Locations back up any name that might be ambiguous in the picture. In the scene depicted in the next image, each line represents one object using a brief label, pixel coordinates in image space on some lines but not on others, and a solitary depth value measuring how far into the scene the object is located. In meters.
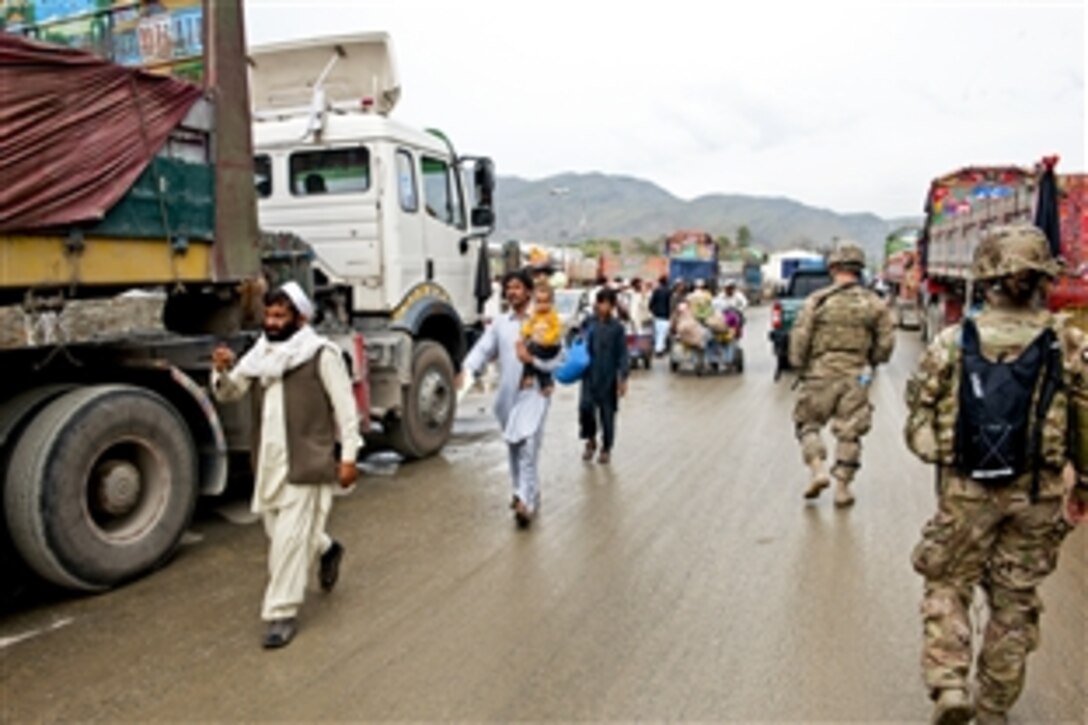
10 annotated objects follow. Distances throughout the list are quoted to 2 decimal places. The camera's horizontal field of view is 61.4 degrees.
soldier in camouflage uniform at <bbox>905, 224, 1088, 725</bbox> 2.90
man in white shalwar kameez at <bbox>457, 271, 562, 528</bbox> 5.77
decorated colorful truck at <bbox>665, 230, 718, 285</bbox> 34.38
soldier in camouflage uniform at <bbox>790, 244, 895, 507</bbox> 6.19
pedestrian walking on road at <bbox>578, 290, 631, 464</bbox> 7.84
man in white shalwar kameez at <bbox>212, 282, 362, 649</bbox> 3.97
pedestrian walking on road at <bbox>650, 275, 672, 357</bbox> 17.44
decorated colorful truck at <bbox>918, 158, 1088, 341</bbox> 9.70
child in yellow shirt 5.76
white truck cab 7.63
